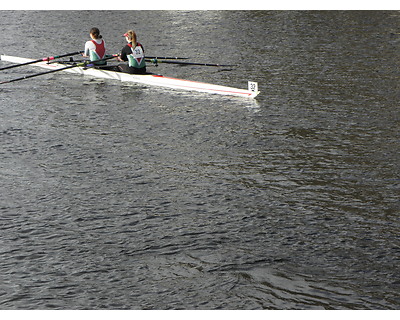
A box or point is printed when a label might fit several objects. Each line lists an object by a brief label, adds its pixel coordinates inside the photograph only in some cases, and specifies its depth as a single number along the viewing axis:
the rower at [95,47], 22.66
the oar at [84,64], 21.89
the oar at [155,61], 21.39
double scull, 19.83
